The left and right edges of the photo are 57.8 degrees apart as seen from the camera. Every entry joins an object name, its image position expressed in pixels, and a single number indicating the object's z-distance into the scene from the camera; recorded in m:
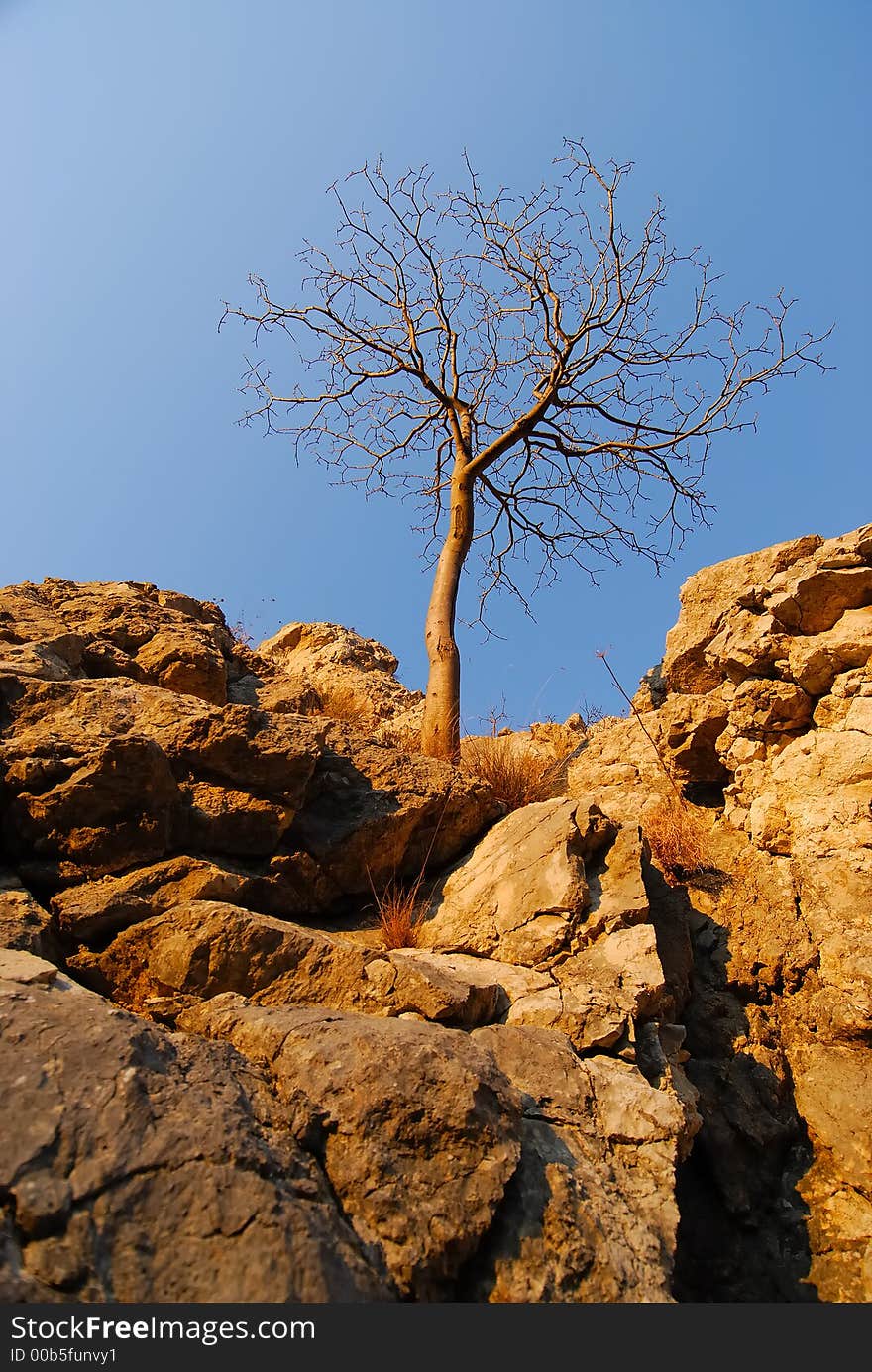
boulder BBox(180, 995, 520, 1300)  2.04
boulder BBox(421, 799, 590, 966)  3.81
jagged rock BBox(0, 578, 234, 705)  4.92
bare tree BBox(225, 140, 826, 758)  7.77
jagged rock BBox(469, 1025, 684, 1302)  2.10
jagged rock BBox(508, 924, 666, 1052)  3.20
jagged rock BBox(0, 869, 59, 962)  2.87
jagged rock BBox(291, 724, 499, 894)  4.32
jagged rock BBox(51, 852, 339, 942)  3.29
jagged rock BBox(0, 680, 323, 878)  3.48
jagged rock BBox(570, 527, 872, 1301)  3.16
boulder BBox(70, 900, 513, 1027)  3.12
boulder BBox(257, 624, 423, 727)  8.55
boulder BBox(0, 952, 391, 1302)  1.65
